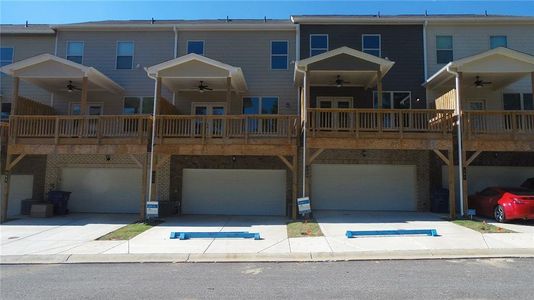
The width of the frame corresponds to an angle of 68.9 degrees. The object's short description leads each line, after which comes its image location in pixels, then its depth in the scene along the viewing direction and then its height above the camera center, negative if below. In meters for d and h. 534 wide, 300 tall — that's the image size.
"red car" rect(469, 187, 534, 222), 12.40 -0.62
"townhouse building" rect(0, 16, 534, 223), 14.55 +2.92
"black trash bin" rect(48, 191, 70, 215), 16.17 -0.91
